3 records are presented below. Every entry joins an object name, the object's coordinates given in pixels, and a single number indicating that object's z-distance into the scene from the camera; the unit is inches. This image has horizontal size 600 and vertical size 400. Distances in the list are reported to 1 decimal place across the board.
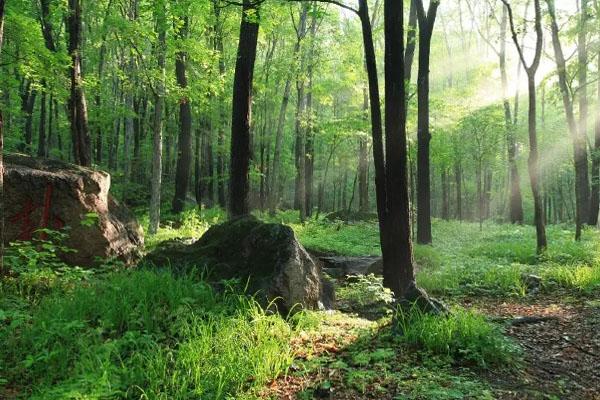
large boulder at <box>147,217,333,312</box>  209.3
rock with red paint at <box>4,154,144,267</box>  280.7
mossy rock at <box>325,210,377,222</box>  804.0
